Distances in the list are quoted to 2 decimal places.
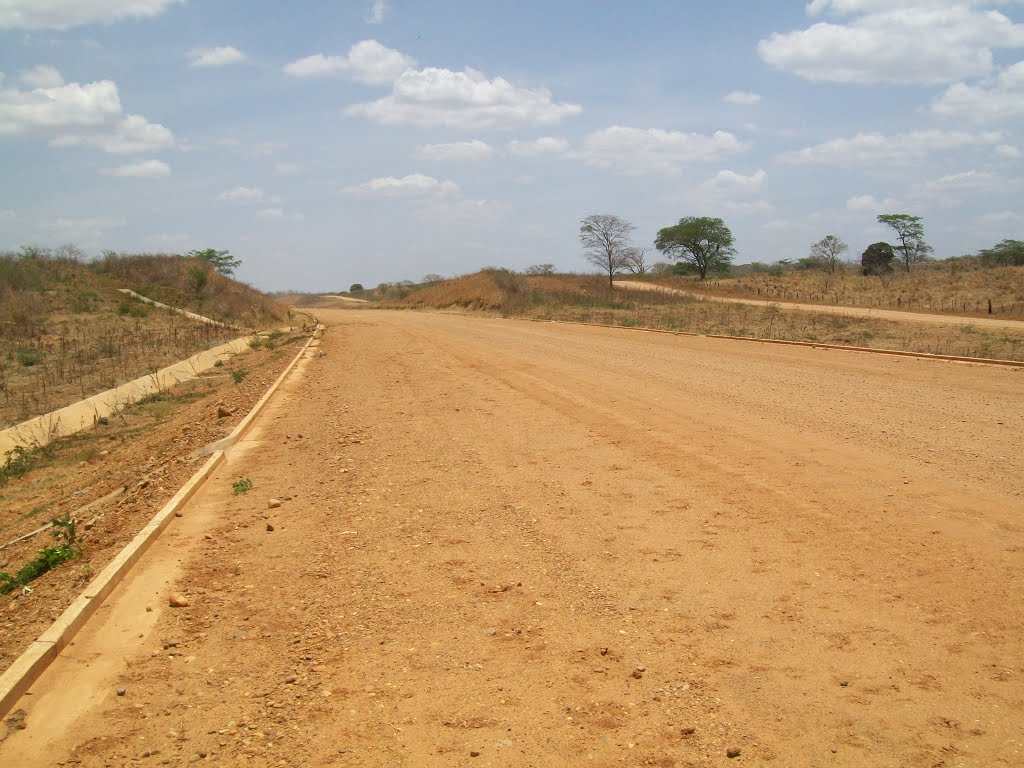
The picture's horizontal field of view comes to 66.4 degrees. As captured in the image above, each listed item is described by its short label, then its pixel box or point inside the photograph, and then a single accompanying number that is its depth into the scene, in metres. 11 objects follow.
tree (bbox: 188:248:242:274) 67.69
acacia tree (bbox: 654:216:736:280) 69.25
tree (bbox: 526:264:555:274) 62.59
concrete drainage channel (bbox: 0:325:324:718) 4.21
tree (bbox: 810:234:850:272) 63.41
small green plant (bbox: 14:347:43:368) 21.59
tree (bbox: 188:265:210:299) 39.28
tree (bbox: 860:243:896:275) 56.84
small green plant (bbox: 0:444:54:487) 12.39
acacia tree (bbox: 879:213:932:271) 62.09
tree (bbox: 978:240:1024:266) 46.56
